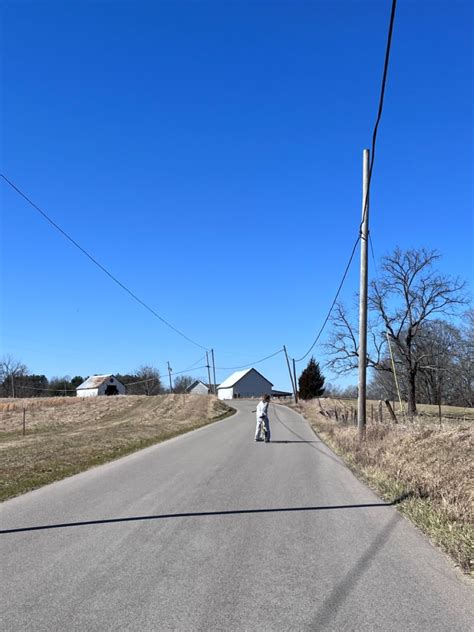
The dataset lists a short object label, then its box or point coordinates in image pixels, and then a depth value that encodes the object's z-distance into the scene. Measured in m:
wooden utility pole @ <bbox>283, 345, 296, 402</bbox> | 76.44
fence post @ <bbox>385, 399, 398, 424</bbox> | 16.64
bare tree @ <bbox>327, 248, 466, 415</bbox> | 44.00
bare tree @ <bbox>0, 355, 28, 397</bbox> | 123.75
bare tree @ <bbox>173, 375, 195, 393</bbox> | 156.12
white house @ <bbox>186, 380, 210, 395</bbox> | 151.54
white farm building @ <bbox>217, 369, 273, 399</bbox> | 124.50
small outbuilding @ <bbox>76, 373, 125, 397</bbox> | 111.78
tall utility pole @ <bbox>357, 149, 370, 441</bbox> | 17.08
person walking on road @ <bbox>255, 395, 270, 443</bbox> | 20.12
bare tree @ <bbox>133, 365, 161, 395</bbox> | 137.23
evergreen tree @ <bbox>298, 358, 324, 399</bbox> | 83.69
